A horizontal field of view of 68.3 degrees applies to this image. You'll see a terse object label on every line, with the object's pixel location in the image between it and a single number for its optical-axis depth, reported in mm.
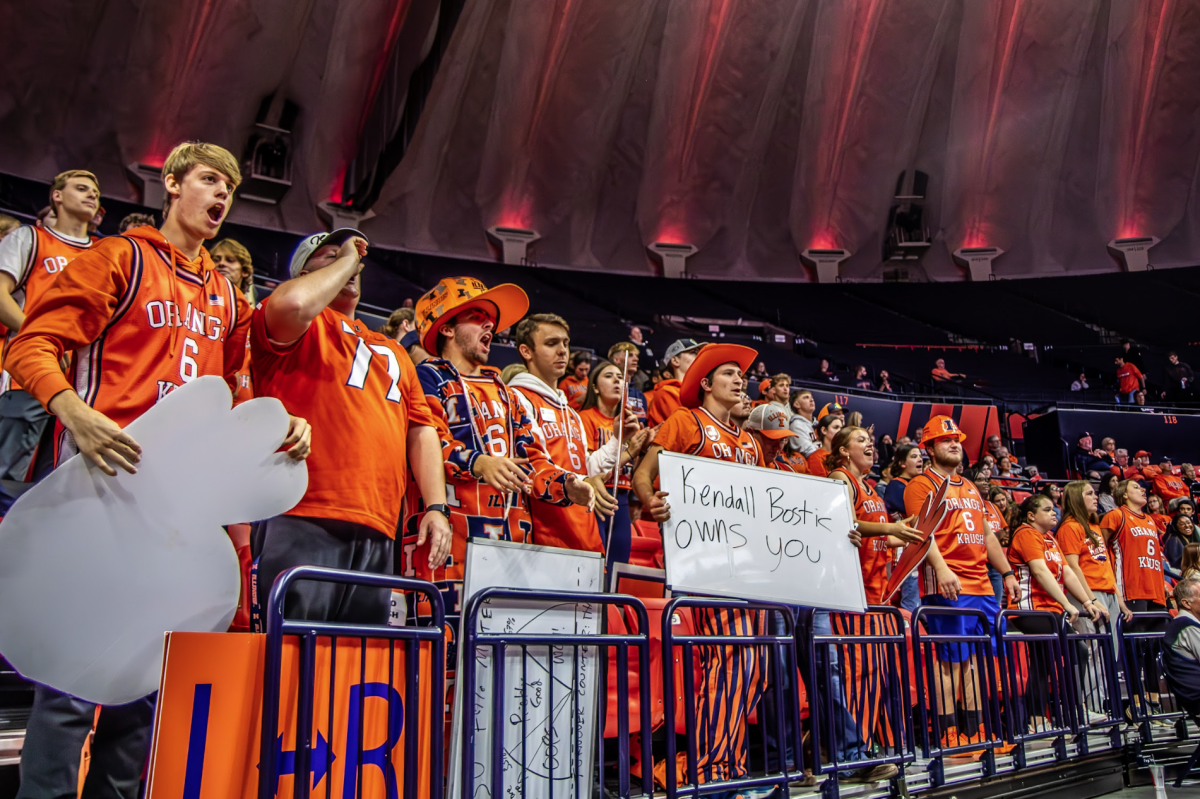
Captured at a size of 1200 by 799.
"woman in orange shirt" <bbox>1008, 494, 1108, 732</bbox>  5680
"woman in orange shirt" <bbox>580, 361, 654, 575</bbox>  4340
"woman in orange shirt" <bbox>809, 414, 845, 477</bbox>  8295
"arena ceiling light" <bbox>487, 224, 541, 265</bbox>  16297
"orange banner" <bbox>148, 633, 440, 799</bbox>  1789
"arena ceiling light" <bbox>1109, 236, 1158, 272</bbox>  17891
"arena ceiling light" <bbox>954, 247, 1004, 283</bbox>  18109
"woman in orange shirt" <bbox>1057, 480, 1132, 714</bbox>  7105
